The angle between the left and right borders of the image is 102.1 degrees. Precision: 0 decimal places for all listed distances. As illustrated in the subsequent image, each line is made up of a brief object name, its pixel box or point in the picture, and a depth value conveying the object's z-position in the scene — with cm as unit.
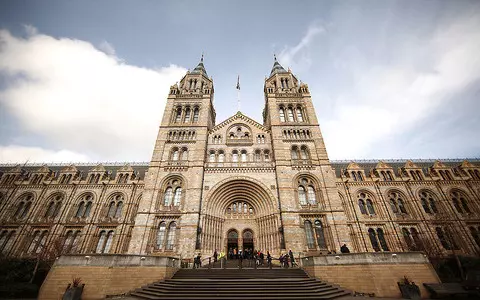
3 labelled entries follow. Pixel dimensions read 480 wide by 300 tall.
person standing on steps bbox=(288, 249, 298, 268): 1544
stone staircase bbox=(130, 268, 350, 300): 995
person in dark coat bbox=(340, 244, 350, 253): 1473
